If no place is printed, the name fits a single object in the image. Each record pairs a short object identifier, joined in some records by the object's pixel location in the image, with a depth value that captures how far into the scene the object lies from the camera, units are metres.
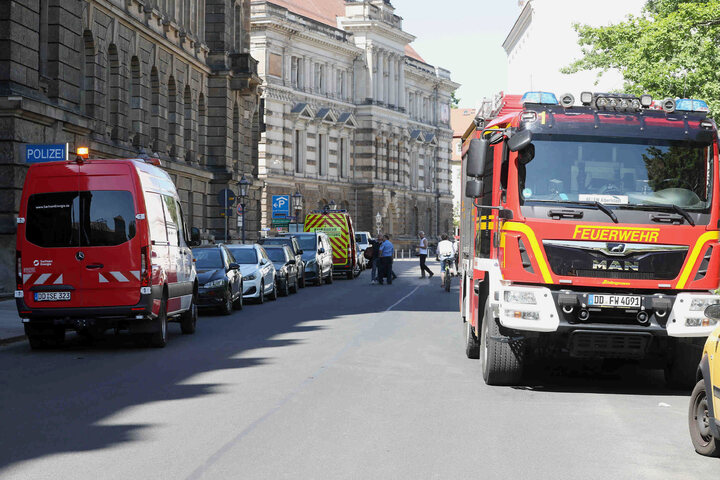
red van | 15.48
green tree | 26.72
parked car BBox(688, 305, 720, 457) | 7.63
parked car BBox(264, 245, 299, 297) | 32.12
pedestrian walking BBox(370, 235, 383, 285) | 40.49
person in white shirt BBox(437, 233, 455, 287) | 35.59
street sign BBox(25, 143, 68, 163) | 20.58
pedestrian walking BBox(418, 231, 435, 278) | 43.93
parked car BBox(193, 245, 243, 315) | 23.20
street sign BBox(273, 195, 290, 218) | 62.84
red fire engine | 10.99
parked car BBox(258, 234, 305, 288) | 36.41
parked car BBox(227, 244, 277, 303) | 27.66
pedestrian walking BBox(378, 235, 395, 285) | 40.19
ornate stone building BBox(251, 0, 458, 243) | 81.31
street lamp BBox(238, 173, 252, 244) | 43.69
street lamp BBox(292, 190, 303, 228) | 65.77
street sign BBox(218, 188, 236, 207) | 38.35
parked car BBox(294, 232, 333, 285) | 39.97
